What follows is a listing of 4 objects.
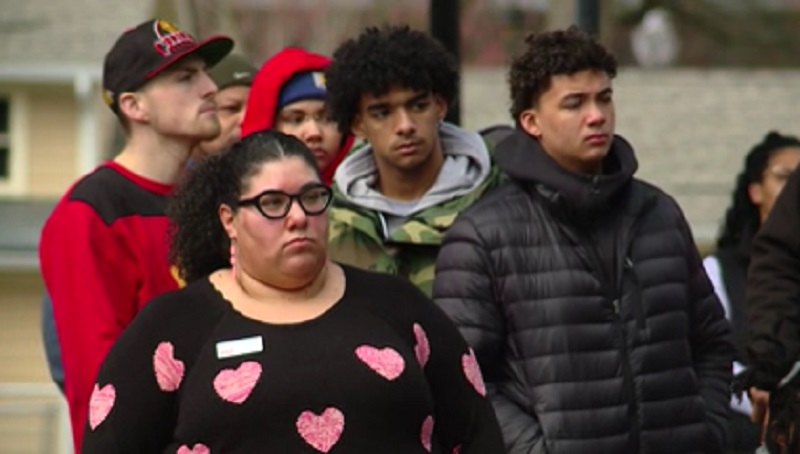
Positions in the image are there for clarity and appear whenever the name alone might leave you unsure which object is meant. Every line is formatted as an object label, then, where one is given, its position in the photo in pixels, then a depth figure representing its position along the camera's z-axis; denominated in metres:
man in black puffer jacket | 12.98
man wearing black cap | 13.48
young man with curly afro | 14.05
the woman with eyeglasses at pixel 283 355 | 11.24
